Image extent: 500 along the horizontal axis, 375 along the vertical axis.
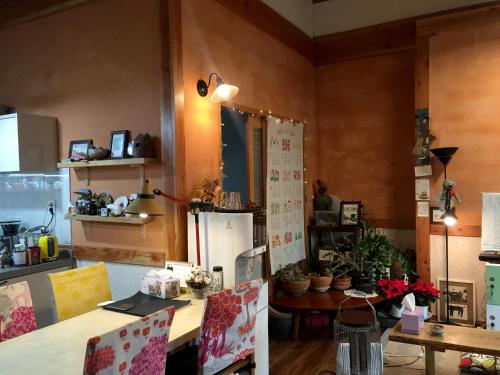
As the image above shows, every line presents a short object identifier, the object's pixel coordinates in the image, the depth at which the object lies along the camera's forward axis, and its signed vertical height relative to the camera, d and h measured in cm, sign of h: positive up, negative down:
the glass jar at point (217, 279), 265 -64
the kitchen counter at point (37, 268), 298 -64
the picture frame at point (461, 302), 407 -127
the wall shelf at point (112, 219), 294 -28
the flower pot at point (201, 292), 260 -70
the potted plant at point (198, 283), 261 -65
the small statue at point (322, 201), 498 -30
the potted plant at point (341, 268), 435 -98
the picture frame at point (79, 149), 324 +25
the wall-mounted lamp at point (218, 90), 314 +65
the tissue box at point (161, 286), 258 -66
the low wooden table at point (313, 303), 388 -120
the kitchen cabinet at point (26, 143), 330 +30
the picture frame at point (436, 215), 421 -43
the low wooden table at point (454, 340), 250 -104
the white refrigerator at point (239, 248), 270 -47
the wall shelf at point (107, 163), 288 +12
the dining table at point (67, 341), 170 -74
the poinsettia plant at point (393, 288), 340 -93
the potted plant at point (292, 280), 411 -102
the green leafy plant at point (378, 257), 428 -85
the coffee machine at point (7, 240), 324 -48
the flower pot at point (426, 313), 351 -120
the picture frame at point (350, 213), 466 -43
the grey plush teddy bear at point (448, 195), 392 -21
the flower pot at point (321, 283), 428 -109
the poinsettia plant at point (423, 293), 340 -98
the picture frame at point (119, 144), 307 +26
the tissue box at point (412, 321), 273 -96
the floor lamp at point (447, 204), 388 -29
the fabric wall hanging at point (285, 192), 409 -16
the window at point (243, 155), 361 +20
